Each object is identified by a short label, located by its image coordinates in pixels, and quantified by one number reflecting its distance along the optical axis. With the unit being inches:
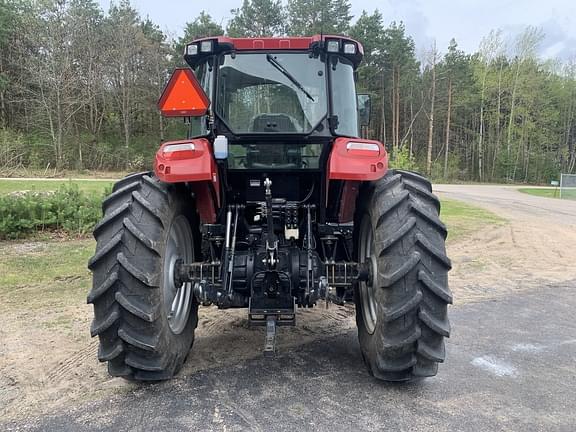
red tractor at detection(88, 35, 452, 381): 123.6
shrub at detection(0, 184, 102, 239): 342.3
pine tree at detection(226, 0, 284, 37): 1499.8
